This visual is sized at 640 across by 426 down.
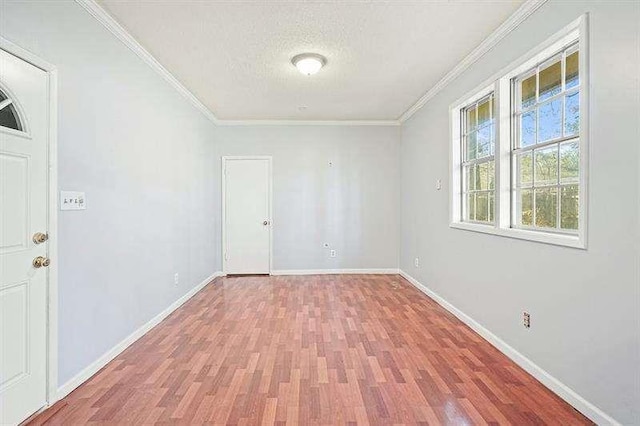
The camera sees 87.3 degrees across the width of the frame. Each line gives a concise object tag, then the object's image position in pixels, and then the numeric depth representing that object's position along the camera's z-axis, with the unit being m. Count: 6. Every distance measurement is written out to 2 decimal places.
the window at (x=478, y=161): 3.16
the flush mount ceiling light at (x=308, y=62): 3.17
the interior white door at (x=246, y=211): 5.69
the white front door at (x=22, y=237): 1.71
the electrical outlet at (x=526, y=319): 2.39
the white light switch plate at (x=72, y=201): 2.11
